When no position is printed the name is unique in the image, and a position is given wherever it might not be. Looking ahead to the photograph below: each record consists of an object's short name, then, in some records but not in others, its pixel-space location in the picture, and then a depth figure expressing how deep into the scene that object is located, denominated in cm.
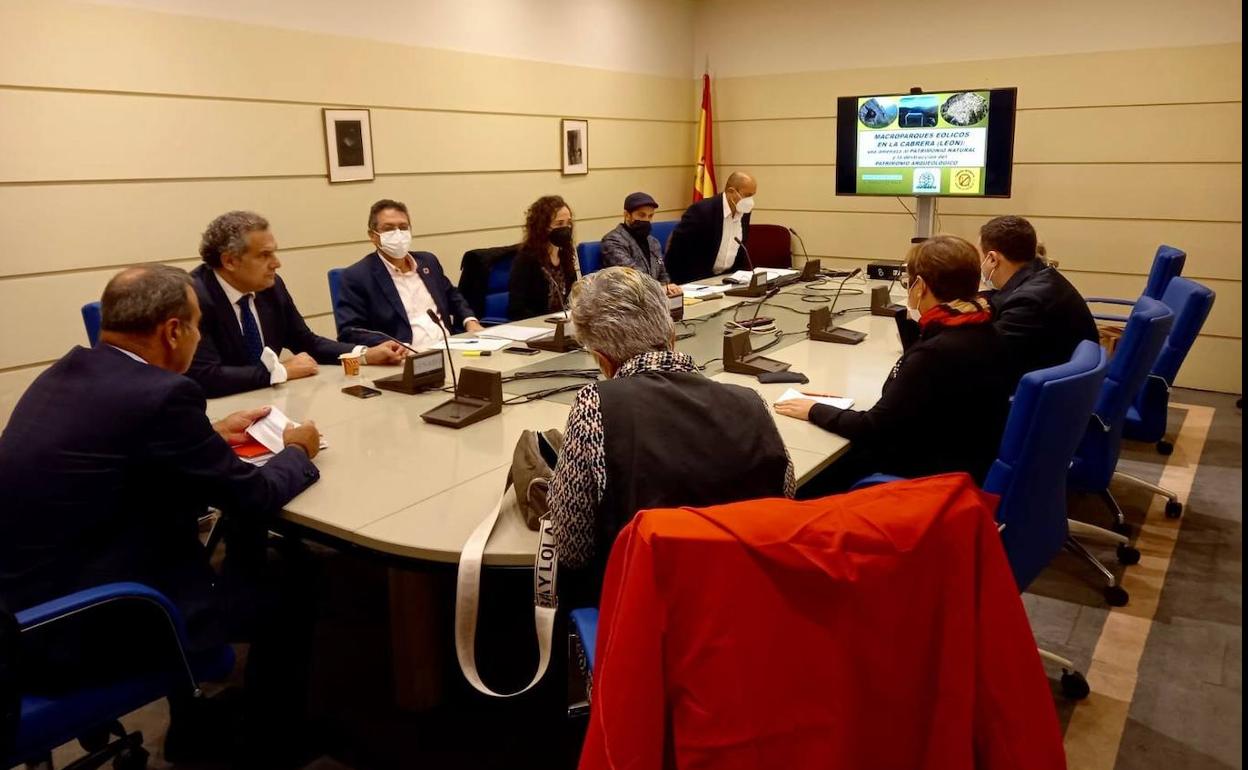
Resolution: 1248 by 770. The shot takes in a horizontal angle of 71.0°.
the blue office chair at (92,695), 148
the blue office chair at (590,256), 453
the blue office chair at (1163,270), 411
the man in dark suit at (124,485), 161
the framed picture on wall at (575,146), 576
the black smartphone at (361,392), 262
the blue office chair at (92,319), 272
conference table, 171
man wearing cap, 446
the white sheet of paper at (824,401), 243
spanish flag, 681
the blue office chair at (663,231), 548
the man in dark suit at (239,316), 265
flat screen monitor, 531
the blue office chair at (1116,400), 269
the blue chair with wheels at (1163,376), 317
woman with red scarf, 214
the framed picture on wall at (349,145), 430
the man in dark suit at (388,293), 350
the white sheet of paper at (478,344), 327
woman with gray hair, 148
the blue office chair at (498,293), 439
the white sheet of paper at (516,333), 343
